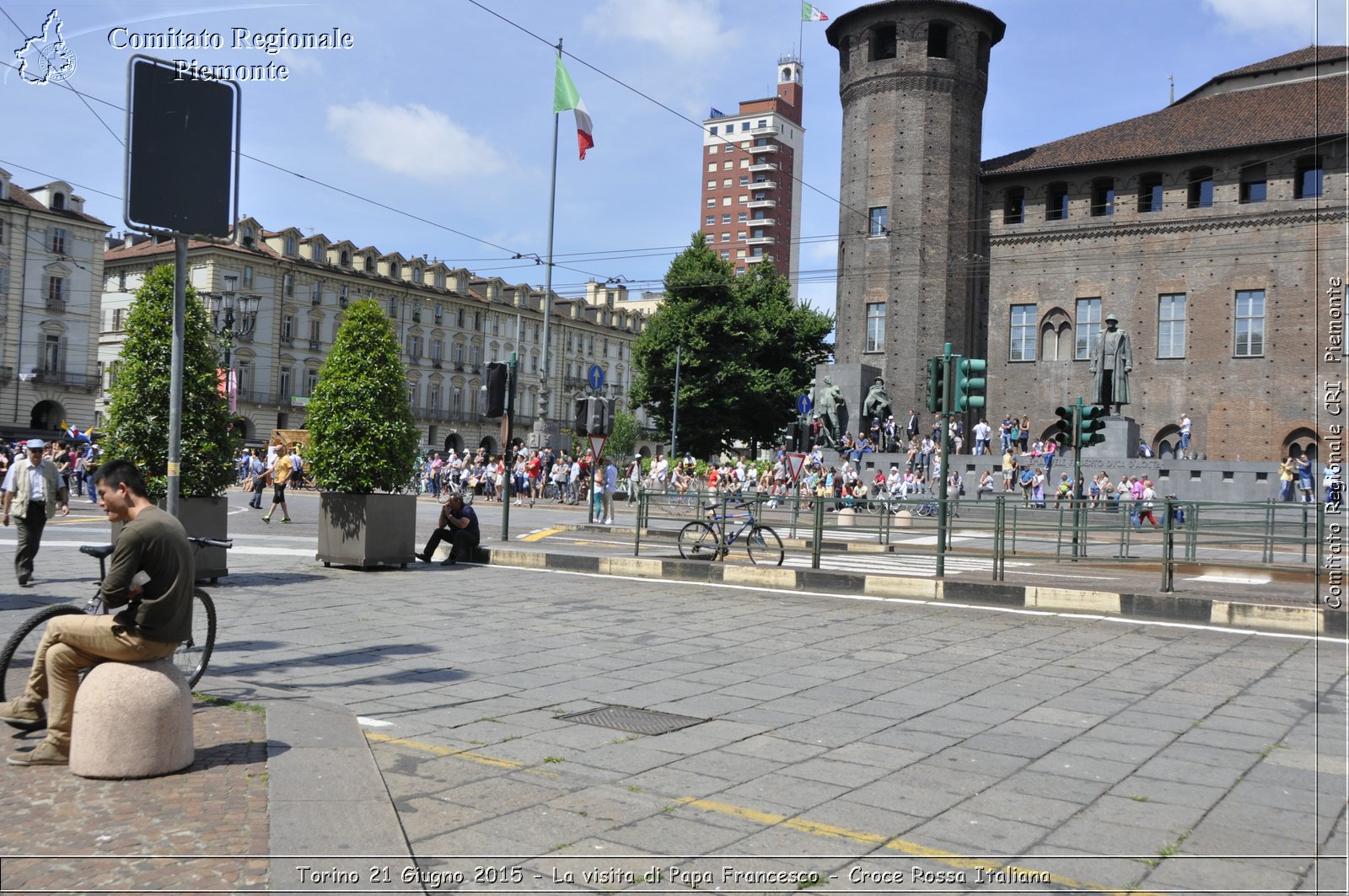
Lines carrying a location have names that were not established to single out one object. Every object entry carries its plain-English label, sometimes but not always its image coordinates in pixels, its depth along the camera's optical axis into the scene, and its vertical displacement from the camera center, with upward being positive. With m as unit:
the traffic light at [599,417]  22.36 +1.15
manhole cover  6.61 -1.47
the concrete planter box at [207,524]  12.51 -0.71
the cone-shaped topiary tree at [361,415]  14.77 +0.68
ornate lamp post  31.28 +4.52
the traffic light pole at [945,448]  15.02 +0.55
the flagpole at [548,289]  31.45 +5.22
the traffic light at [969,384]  15.73 +1.48
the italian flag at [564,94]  29.91 +10.11
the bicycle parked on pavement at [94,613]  5.83 -1.12
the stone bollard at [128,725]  5.00 -1.19
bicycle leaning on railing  16.91 -0.90
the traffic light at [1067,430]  23.44 +1.32
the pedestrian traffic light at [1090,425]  23.36 +1.42
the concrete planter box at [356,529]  15.18 -0.85
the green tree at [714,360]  54.22 +5.77
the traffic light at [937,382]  15.91 +1.49
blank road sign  6.41 +1.77
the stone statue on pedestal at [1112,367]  33.88 +4.12
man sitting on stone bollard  5.19 -0.77
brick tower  49.69 +13.78
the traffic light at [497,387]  18.97 +1.42
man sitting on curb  16.97 -0.92
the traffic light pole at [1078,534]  16.67 -0.62
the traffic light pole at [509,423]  19.22 +0.85
